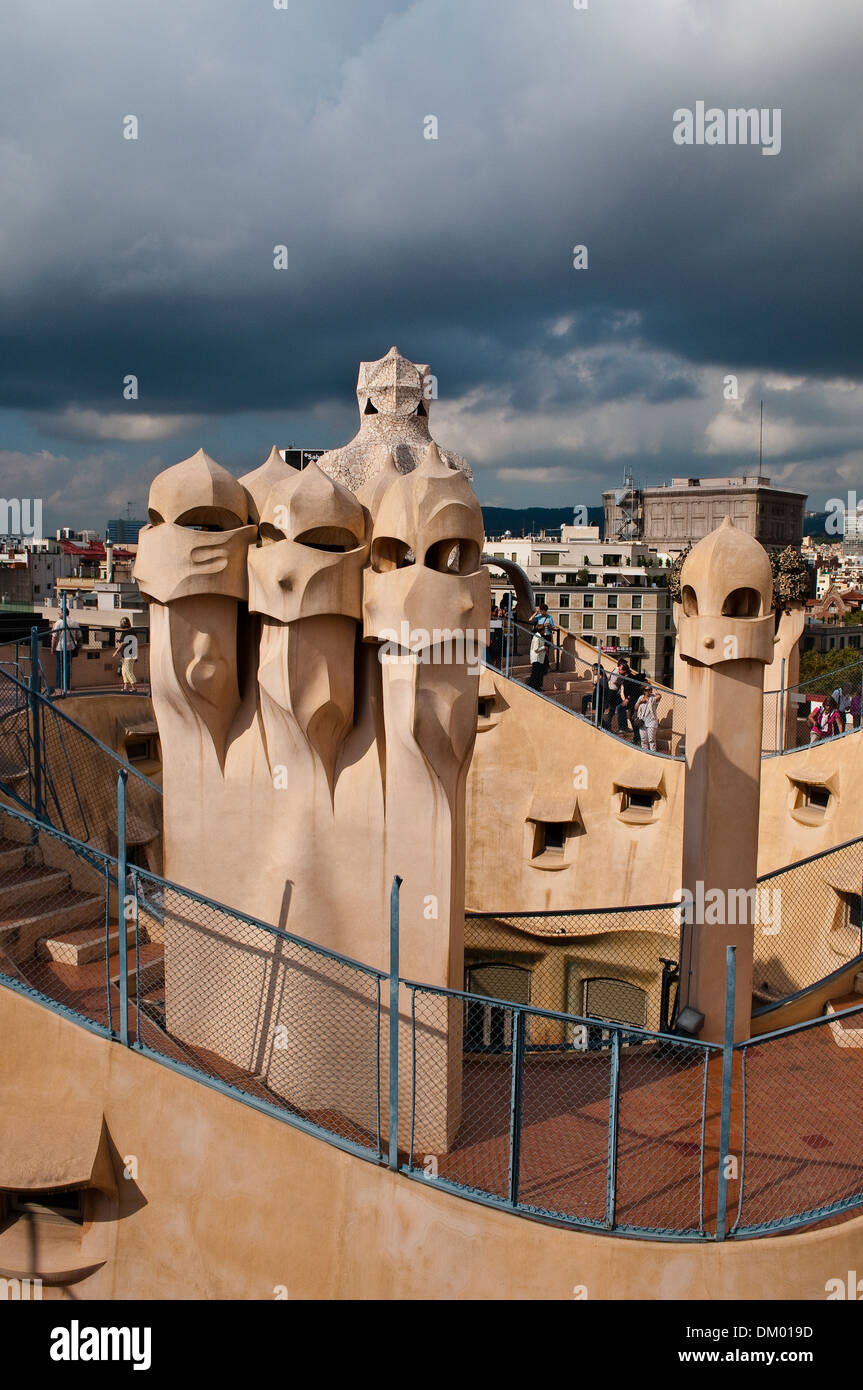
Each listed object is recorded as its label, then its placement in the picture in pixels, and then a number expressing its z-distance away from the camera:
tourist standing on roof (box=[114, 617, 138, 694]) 20.02
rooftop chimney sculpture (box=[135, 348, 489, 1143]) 8.72
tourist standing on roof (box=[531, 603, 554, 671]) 23.14
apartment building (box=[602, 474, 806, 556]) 91.19
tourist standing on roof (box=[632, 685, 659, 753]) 19.28
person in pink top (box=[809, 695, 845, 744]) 19.41
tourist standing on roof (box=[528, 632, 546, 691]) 21.33
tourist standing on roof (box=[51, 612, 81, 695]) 17.28
